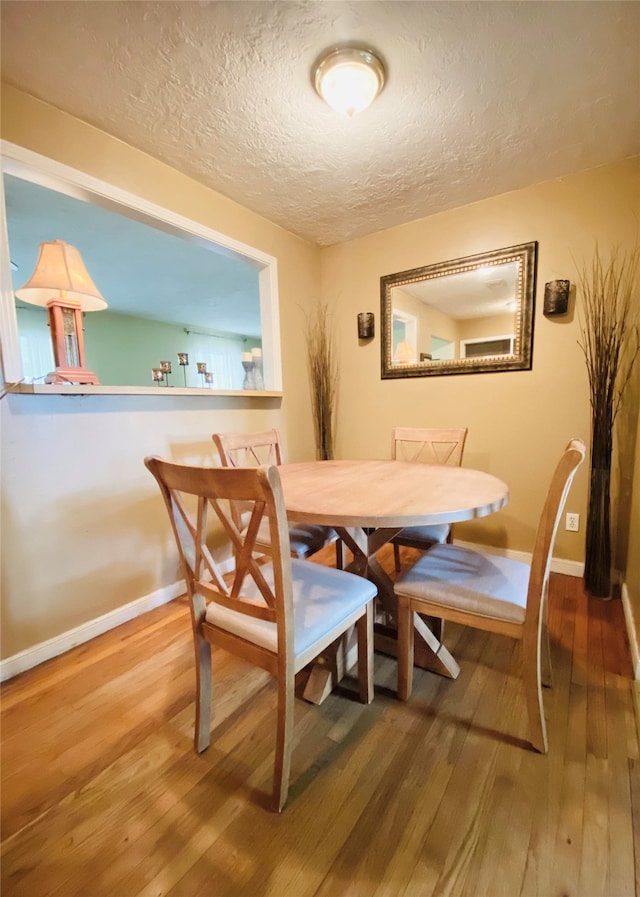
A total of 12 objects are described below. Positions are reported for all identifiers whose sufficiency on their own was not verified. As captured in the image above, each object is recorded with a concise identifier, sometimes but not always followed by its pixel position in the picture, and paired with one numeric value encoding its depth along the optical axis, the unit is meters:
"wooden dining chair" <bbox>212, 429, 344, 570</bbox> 1.60
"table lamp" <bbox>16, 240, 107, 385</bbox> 1.47
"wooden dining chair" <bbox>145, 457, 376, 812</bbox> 0.82
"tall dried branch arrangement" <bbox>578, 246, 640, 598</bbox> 1.88
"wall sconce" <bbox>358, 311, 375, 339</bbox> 2.72
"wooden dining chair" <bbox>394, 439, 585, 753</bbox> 0.99
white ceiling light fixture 1.27
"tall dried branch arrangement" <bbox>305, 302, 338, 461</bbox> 2.89
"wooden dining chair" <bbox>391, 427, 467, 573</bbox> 1.73
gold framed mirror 2.17
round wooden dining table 1.05
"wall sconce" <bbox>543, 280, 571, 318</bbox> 2.01
